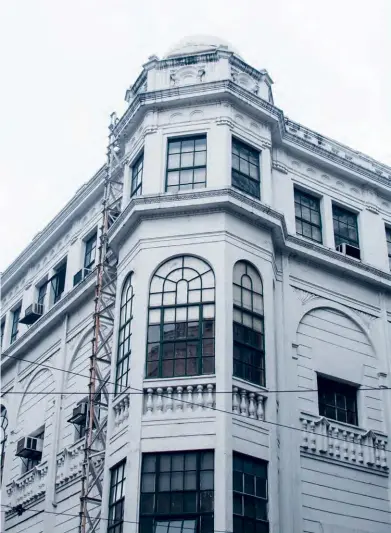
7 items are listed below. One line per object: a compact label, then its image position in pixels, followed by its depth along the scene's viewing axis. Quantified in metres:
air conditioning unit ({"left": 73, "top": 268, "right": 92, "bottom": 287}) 27.88
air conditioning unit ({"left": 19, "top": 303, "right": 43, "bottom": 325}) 29.84
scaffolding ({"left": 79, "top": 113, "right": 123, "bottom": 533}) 21.94
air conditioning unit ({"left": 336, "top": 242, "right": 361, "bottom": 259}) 25.78
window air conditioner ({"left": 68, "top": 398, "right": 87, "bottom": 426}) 23.69
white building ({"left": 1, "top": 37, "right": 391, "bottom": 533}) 19.88
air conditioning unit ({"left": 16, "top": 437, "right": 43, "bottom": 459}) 26.52
